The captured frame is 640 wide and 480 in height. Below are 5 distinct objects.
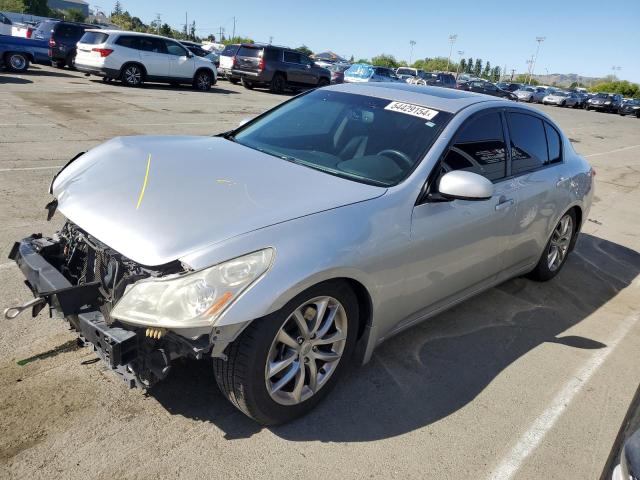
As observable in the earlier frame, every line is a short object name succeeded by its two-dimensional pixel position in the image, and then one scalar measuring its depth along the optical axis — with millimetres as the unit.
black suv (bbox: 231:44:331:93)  21641
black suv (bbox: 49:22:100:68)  20125
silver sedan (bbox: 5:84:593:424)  2408
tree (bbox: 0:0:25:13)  71581
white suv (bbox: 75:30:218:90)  17625
